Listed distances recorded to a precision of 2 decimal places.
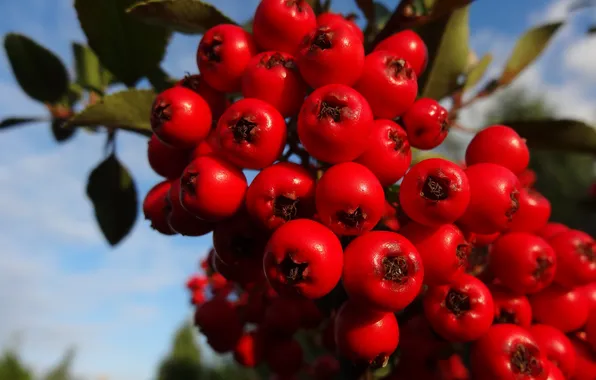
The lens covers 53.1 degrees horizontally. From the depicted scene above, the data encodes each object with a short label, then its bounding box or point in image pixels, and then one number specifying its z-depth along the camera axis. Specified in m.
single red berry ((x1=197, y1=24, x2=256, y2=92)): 0.07
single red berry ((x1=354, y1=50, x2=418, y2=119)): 0.06
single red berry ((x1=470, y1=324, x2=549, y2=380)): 0.07
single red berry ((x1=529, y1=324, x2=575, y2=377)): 0.07
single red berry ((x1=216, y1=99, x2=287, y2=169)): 0.06
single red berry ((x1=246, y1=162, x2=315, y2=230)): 0.06
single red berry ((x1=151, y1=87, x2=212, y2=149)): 0.07
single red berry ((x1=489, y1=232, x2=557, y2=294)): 0.07
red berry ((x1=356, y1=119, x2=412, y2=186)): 0.06
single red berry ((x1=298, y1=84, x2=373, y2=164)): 0.06
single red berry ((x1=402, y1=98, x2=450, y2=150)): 0.07
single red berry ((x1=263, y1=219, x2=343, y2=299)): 0.06
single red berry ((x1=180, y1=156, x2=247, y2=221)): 0.06
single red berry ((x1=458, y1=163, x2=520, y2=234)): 0.06
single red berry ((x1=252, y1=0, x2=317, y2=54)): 0.07
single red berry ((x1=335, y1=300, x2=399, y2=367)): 0.06
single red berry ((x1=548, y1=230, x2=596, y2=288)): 0.07
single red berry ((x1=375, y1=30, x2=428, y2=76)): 0.07
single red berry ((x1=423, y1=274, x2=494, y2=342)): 0.06
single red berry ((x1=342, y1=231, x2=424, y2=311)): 0.06
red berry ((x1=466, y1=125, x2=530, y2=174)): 0.07
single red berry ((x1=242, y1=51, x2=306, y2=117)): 0.06
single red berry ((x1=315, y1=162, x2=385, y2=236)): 0.06
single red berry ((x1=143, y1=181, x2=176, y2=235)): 0.07
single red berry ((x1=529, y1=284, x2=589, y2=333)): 0.07
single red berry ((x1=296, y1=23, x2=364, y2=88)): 0.06
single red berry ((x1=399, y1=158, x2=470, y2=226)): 0.06
